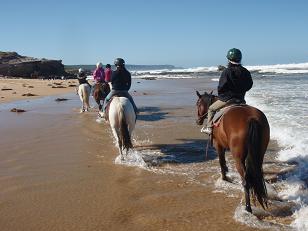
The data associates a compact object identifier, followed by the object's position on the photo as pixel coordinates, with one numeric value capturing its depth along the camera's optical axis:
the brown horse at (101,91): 16.23
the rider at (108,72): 15.37
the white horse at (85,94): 17.34
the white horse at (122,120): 8.66
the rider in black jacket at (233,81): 6.52
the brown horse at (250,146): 5.39
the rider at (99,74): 16.50
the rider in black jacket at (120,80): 9.79
